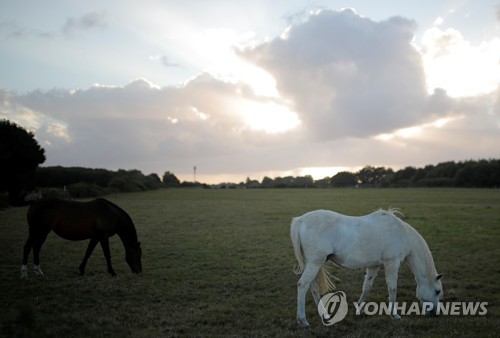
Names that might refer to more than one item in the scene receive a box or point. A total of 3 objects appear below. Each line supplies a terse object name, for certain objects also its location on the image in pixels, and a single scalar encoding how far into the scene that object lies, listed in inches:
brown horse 355.6
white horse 230.5
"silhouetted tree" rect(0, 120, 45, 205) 1274.6
